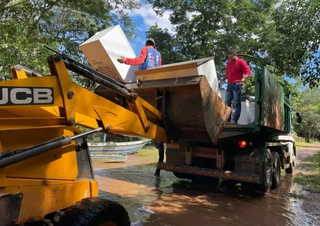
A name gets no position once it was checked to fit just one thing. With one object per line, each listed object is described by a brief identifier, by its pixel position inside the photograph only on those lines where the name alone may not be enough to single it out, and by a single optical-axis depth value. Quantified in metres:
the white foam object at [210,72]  3.46
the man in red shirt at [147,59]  3.56
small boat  9.56
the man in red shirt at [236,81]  5.07
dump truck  3.33
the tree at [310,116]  39.27
